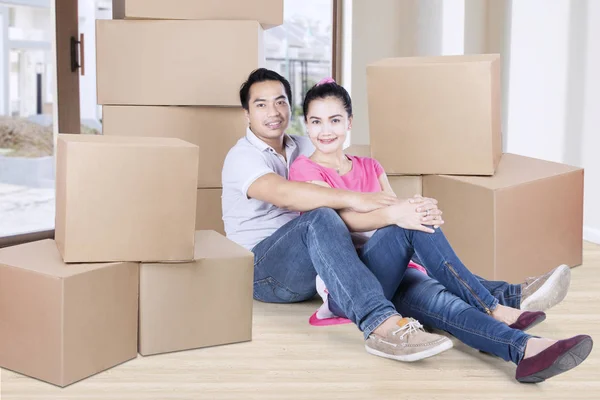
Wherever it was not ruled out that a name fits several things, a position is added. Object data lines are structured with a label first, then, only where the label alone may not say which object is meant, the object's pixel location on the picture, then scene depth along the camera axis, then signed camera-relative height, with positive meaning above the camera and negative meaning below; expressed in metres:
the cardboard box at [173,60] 2.58 +0.18
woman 1.62 -0.35
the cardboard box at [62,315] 1.63 -0.40
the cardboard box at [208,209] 2.74 -0.31
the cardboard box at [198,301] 1.81 -0.41
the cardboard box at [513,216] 2.38 -0.29
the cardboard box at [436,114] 2.42 +0.02
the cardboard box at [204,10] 2.56 +0.34
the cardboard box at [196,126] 2.63 -0.03
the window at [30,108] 2.94 +0.03
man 1.75 -0.27
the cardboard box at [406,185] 2.57 -0.20
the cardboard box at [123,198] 1.68 -0.17
